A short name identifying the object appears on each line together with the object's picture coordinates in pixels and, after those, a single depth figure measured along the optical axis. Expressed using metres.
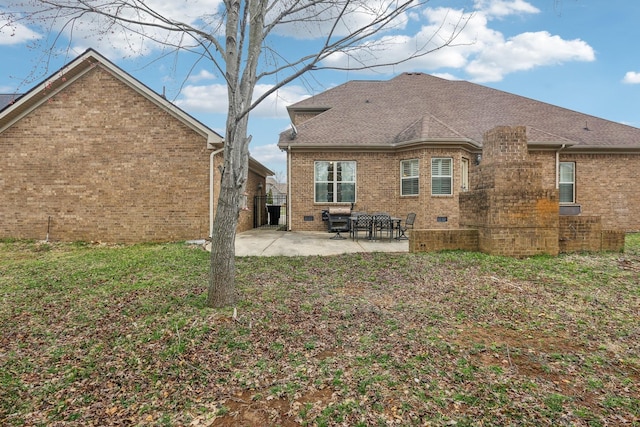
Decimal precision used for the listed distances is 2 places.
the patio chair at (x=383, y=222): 10.43
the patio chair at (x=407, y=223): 10.93
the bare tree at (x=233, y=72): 4.32
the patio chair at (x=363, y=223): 10.49
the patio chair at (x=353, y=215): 11.17
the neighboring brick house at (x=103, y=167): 10.66
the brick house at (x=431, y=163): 13.03
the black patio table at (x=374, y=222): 10.45
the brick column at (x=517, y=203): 7.27
